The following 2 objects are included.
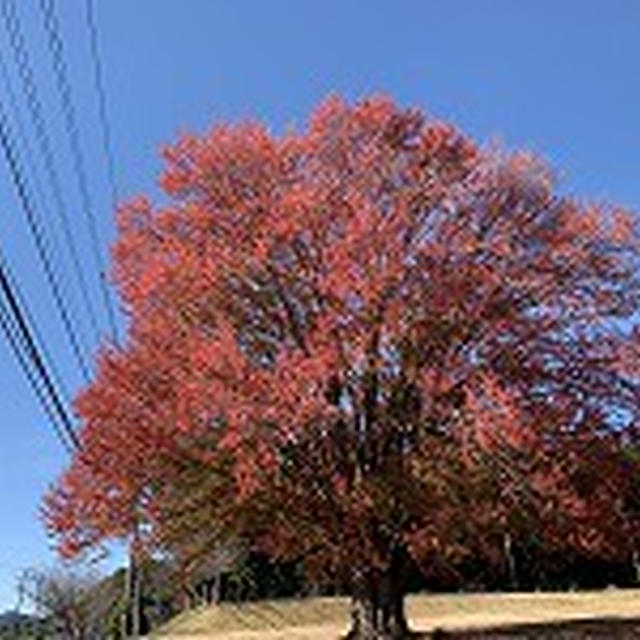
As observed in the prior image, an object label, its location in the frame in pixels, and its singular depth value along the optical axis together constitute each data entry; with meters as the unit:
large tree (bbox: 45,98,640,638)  22.39
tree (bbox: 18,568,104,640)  89.54
